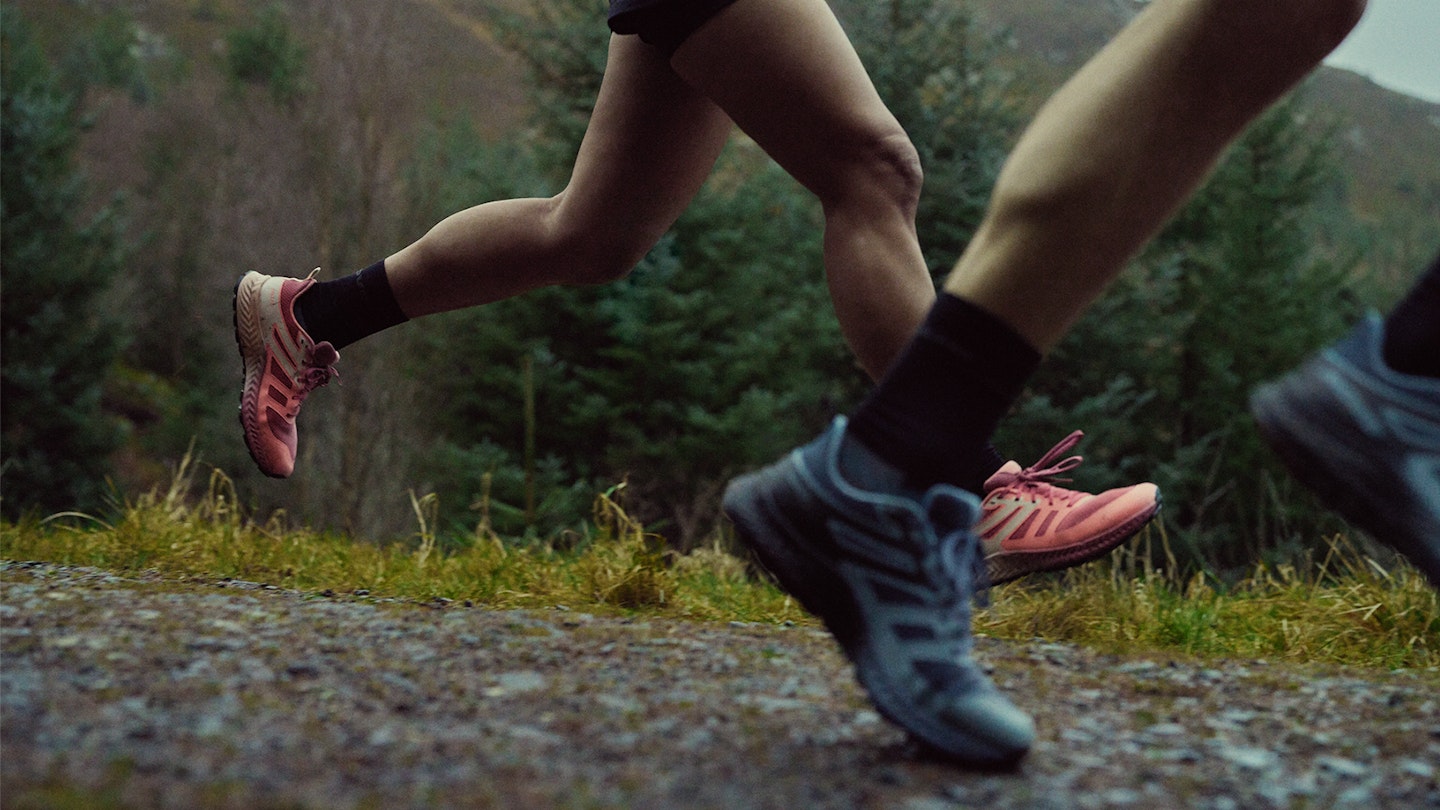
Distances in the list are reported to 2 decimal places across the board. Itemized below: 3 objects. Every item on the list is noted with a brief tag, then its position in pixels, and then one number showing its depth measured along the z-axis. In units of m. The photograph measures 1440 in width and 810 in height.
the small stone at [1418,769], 1.22
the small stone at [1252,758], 1.23
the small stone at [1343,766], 1.22
